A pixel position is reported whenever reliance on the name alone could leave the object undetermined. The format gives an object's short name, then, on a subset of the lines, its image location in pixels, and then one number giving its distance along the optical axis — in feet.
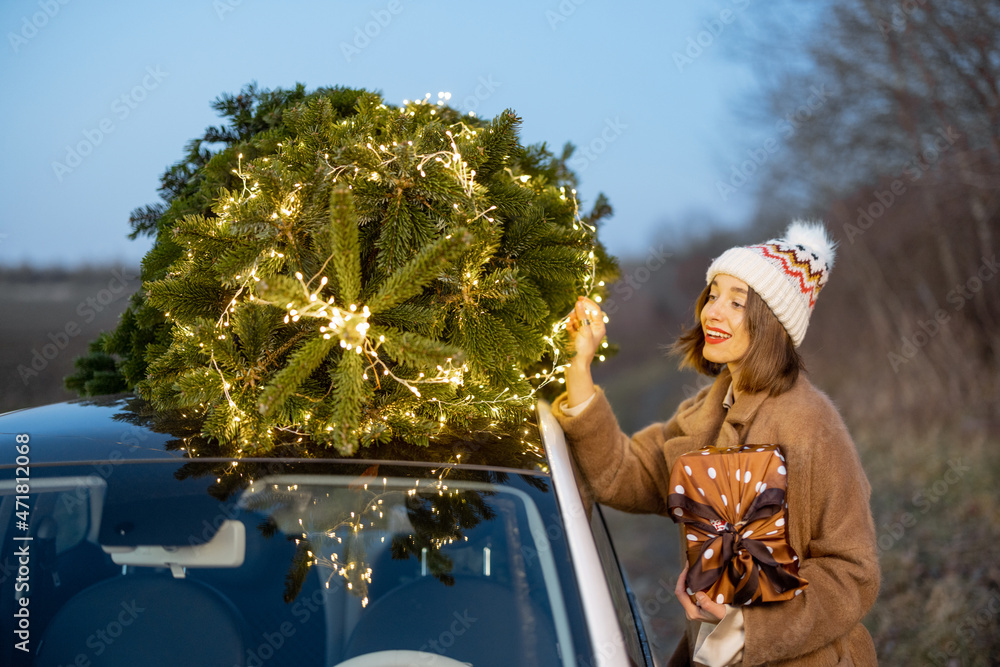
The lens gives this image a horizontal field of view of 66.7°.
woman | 7.02
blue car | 5.97
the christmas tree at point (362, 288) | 6.14
